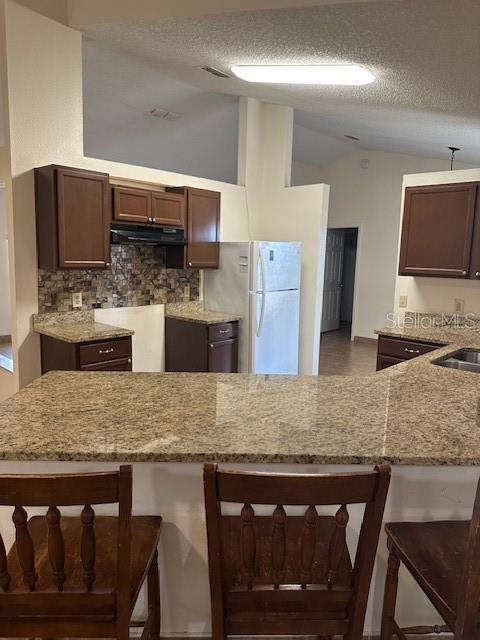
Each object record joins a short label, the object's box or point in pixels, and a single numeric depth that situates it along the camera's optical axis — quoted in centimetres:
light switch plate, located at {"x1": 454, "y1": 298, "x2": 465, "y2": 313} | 416
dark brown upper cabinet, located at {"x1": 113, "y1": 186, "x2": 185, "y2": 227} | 385
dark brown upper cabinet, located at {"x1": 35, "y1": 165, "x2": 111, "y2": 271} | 337
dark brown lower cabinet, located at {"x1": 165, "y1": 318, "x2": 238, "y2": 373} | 446
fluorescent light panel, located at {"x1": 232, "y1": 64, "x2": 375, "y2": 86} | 271
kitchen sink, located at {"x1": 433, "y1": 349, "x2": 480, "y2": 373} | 294
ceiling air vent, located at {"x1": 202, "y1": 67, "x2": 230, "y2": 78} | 347
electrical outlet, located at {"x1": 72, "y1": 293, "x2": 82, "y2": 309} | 385
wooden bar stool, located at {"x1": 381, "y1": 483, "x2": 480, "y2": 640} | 103
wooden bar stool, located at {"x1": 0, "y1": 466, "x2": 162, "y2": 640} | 97
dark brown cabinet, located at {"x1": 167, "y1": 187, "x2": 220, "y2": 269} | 450
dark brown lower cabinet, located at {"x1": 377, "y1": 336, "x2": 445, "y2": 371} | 358
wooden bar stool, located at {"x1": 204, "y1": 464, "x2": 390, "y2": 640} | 98
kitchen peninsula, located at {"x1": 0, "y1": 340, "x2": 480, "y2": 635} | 130
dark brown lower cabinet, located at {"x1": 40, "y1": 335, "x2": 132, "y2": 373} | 327
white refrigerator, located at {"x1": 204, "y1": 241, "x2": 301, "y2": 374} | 464
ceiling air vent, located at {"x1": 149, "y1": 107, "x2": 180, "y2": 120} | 511
